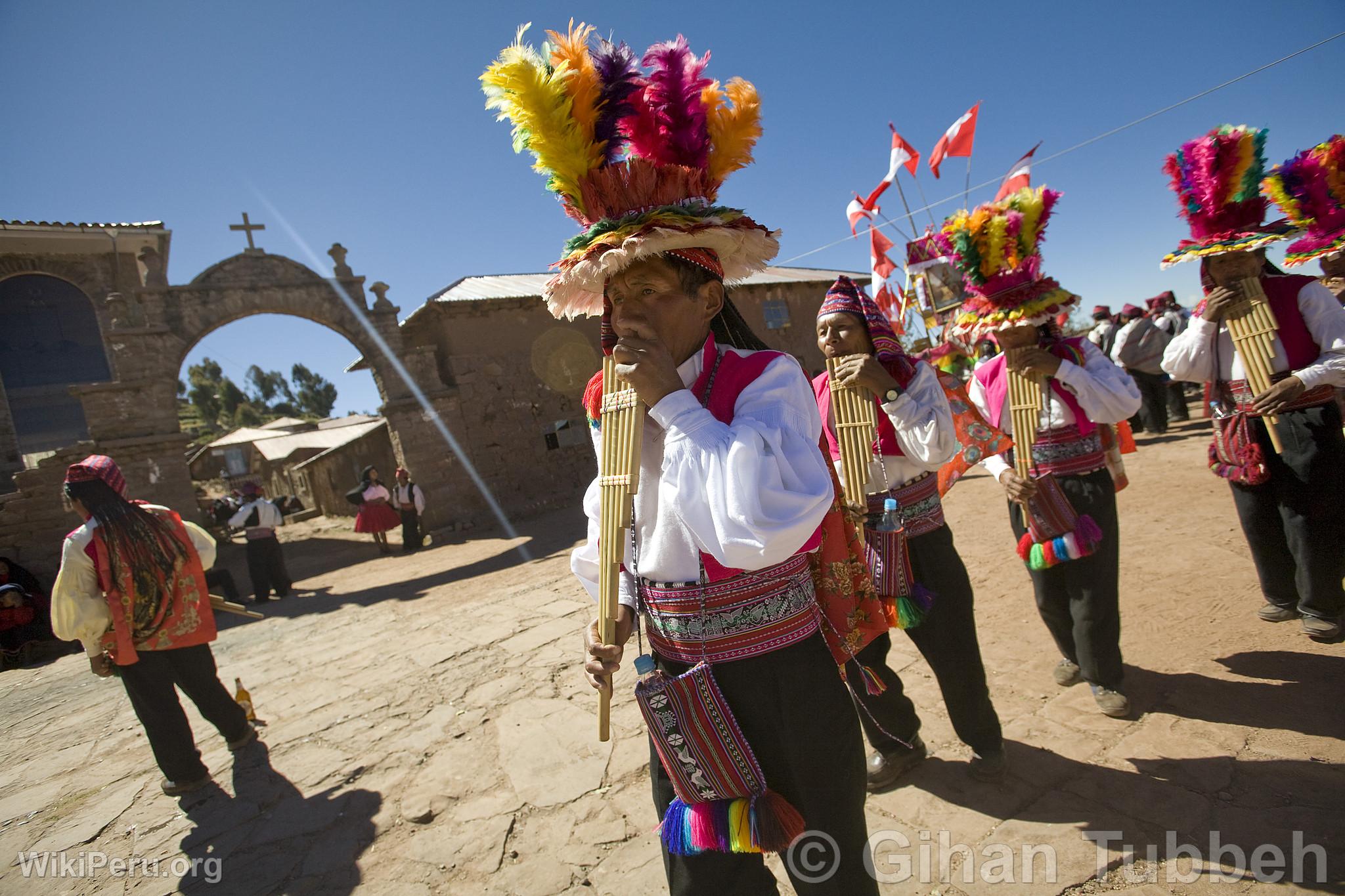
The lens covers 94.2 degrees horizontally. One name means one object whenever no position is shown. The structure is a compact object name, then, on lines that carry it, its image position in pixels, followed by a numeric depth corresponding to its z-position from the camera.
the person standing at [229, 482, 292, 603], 9.17
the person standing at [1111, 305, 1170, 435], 8.84
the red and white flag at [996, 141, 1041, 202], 9.80
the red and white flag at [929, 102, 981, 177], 10.34
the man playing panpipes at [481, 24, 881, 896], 1.41
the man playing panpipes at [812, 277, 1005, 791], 2.35
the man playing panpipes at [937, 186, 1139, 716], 2.76
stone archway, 9.61
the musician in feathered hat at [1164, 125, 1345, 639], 2.91
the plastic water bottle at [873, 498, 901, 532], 2.40
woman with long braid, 3.44
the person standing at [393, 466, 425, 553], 12.30
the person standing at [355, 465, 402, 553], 12.70
